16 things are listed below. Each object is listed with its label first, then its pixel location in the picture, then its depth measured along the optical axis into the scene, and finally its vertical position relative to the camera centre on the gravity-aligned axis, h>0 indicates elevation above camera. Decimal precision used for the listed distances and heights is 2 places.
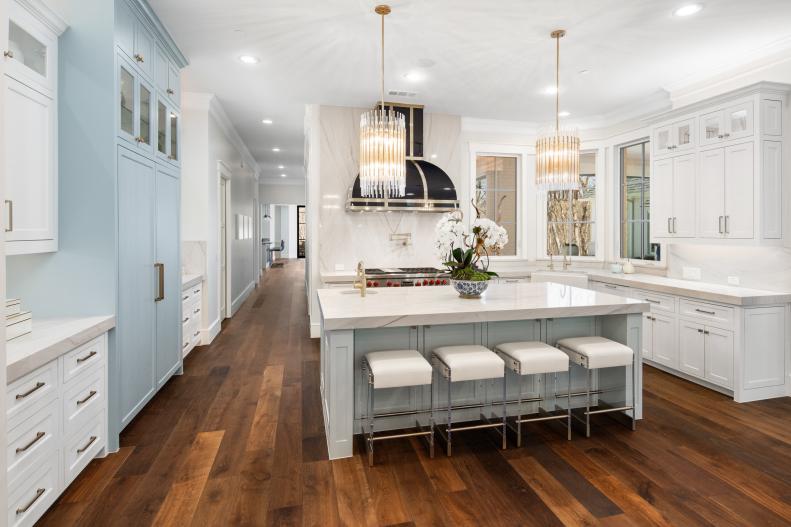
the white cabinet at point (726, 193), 3.73 +0.52
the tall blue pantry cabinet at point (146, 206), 2.84 +0.35
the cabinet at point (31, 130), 2.21 +0.65
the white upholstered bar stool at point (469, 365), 2.61 -0.67
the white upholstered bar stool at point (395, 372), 2.51 -0.67
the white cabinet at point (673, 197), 4.25 +0.54
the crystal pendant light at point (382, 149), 3.07 +0.72
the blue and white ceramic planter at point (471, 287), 3.16 -0.24
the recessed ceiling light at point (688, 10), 3.18 +1.74
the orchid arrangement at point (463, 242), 3.18 +0.08
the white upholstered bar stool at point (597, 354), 2.84 -0.65
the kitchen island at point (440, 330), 2.67 -0.53
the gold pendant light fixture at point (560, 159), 3.31 +0.69
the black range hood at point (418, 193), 5.17 +0.70
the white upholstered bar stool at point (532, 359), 2.73 -0.66
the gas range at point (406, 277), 5.00 -0.27
